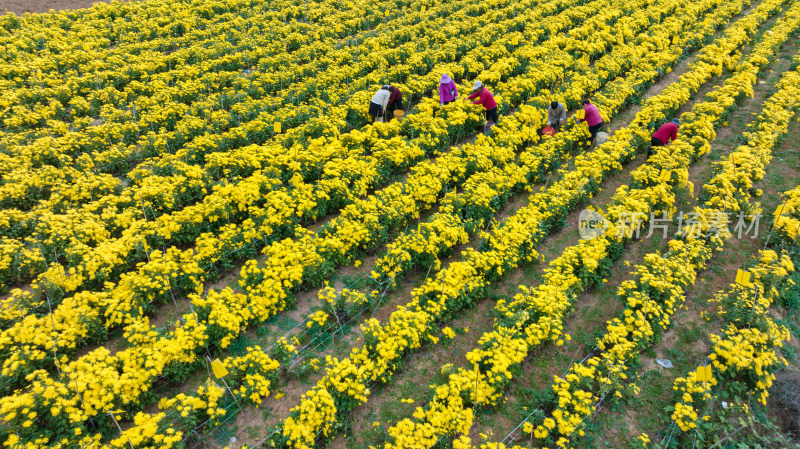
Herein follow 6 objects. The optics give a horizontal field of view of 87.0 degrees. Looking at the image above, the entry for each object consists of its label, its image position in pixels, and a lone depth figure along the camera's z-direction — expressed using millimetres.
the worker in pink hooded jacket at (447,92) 13523
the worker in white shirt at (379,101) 12992
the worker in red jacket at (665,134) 12094
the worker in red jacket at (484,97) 13062
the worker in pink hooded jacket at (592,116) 12430
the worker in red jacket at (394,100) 13289
